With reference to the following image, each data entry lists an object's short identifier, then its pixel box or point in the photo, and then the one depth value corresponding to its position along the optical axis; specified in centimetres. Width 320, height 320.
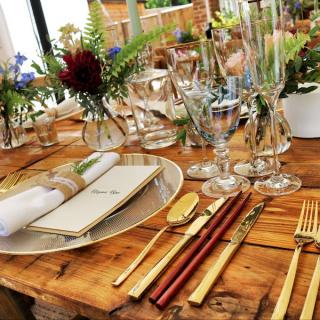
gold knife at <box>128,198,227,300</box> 44
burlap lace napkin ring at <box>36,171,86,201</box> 69
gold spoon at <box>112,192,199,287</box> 49
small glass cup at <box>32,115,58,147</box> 129
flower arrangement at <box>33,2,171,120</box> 95
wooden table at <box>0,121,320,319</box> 41
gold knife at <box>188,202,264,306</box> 42
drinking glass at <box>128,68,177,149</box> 104
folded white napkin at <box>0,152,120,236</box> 59
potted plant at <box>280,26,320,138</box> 73
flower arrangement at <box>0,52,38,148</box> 125
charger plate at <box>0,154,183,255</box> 57
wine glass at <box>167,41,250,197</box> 64
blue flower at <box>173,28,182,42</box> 467
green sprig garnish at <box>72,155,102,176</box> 77
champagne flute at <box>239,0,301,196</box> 55
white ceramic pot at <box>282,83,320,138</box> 81
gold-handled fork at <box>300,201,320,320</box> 36
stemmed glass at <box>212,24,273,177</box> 71
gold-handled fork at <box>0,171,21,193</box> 93
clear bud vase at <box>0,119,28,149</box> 134
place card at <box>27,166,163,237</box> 59
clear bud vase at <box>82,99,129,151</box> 107
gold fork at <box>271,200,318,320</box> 38
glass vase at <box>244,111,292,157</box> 78
